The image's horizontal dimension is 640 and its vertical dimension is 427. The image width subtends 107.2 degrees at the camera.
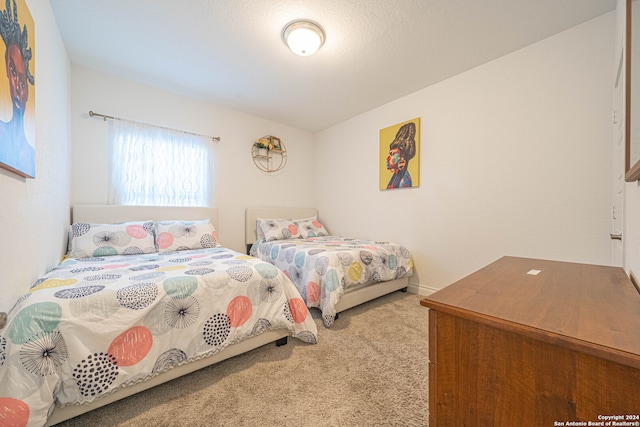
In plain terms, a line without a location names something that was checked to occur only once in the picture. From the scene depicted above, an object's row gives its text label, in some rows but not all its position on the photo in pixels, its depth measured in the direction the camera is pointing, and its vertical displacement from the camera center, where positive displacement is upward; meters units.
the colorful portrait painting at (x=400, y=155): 2.80 +0.72
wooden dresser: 0.46 -0.32
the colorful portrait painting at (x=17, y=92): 0.97 +0.56
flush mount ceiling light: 1.80 +1.40
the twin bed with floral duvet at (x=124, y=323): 0.93 -0.56
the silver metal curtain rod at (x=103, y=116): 2.40 +1.01
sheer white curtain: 2.56 +0.55
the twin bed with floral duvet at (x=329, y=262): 2.10 -0.50
